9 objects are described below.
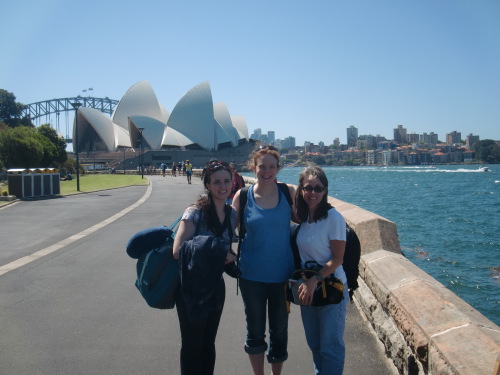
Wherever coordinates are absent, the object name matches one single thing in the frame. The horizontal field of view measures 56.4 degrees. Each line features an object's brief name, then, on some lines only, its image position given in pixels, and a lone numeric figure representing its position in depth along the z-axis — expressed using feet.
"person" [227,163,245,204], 27.14
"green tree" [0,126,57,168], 98.48
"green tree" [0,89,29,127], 280.31
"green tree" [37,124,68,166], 158.71
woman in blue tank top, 9.50
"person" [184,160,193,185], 92.12
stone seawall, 7.21
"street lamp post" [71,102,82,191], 79.49
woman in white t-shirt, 8.78
